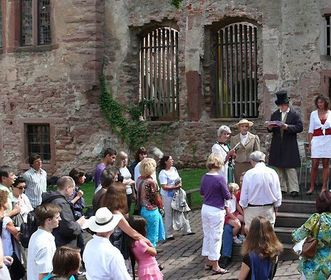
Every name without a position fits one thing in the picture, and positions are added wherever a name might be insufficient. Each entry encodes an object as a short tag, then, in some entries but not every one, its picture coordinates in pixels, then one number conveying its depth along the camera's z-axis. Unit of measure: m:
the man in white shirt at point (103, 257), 6.69
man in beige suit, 12.26
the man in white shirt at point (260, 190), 9.95
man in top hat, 12.09
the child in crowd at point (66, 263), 6.18
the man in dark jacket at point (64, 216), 8.66
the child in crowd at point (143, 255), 7.88
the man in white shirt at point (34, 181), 12.91
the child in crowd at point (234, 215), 10.95
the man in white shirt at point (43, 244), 7.35
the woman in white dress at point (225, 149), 12.17
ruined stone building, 18.97
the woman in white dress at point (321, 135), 11.90
